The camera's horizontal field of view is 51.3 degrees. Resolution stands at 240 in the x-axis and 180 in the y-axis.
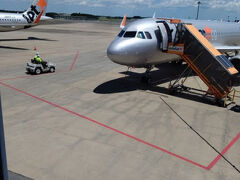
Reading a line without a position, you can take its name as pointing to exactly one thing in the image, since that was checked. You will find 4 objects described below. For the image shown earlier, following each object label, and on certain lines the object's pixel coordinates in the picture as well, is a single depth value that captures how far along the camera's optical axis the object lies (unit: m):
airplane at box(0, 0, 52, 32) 42.56
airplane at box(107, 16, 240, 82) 16.45
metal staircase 15.26
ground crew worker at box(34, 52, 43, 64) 21.62
